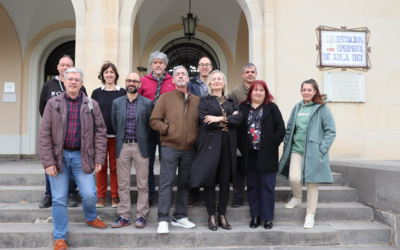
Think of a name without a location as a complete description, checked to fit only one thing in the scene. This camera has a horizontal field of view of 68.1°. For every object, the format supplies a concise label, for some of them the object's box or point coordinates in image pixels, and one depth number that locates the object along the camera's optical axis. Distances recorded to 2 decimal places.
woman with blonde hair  3.30
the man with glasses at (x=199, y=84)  3.86
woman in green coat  3.50
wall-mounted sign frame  5.73
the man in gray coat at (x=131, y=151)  3.47
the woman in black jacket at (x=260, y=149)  3.49
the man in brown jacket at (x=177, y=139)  3.37
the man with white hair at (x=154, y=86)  3.76
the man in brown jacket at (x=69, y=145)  3.01
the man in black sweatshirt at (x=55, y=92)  3.70
